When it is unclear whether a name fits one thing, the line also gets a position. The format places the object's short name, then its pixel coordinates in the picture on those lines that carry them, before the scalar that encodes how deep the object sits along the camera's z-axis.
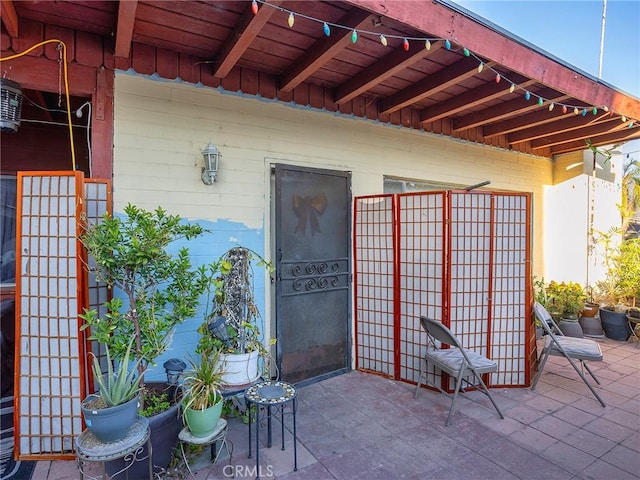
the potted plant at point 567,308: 4.59
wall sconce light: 2.71
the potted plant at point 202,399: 1.97
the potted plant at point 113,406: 1.62
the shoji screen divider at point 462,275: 3.23
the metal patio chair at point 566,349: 2.96
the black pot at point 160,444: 1.93
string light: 1.88
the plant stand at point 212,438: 1.95
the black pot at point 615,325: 4.55
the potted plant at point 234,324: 2.28
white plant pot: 2.26
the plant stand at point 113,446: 1.58
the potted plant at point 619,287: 4.59
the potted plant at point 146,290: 1.92
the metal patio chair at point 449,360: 2.65
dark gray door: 3.14
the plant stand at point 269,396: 2.05
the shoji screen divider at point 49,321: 2.15
